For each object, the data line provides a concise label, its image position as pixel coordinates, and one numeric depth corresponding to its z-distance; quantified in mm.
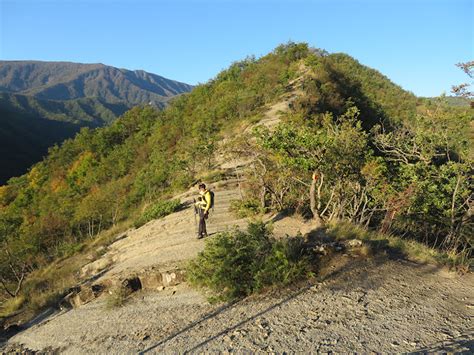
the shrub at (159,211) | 13990
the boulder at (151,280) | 7750
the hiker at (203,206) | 9567
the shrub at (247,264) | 6238
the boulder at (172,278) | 7578
